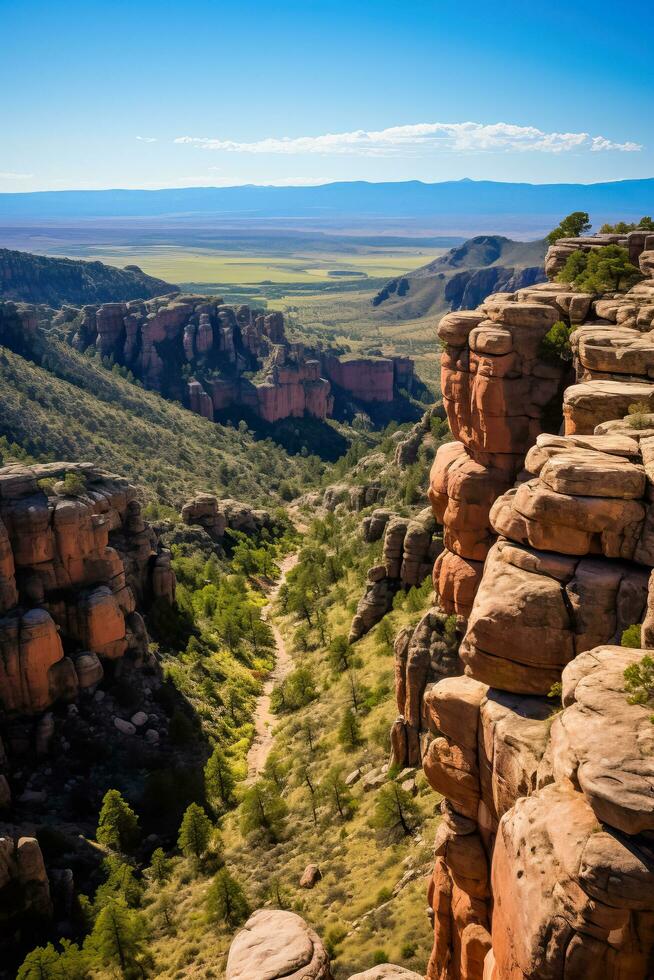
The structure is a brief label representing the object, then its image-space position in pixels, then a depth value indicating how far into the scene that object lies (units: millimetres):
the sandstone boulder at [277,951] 28125
